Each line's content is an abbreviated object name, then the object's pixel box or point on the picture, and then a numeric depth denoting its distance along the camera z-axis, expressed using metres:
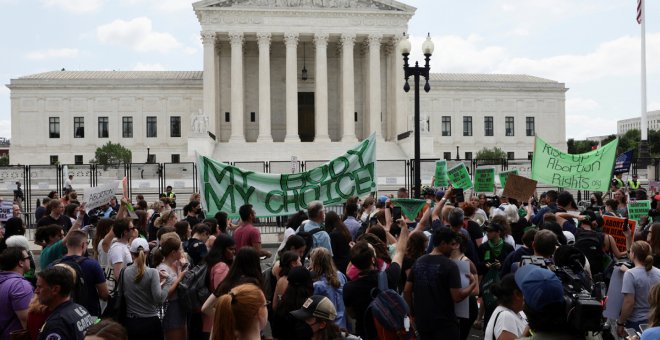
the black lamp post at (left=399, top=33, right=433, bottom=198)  20.30
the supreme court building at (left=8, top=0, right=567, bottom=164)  59.25
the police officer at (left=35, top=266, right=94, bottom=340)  5.35
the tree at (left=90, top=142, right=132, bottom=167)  60.86
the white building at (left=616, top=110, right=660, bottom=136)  188.12
